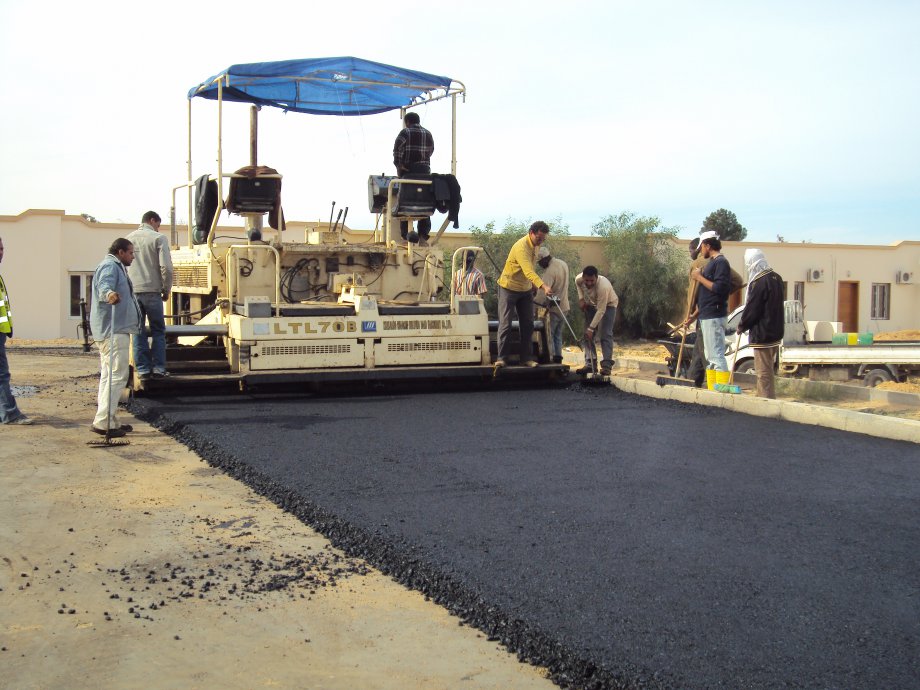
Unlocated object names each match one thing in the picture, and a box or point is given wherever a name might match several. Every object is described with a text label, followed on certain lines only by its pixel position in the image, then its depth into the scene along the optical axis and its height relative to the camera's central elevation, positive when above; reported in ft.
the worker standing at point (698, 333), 32.09 -1.34
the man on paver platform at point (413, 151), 34.60 +5.21
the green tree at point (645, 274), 83.51 +1.86
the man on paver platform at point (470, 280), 38.68 +0.57
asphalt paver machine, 29.84 +0.27
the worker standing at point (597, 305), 35.14 -0.38
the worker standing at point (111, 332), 23.27 -0.98
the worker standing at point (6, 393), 26.48 -2.85
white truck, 39.11 -2.67
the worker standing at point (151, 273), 29.99 +0.61
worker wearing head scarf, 28.66 -0.73
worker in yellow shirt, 31.58 +0.18
